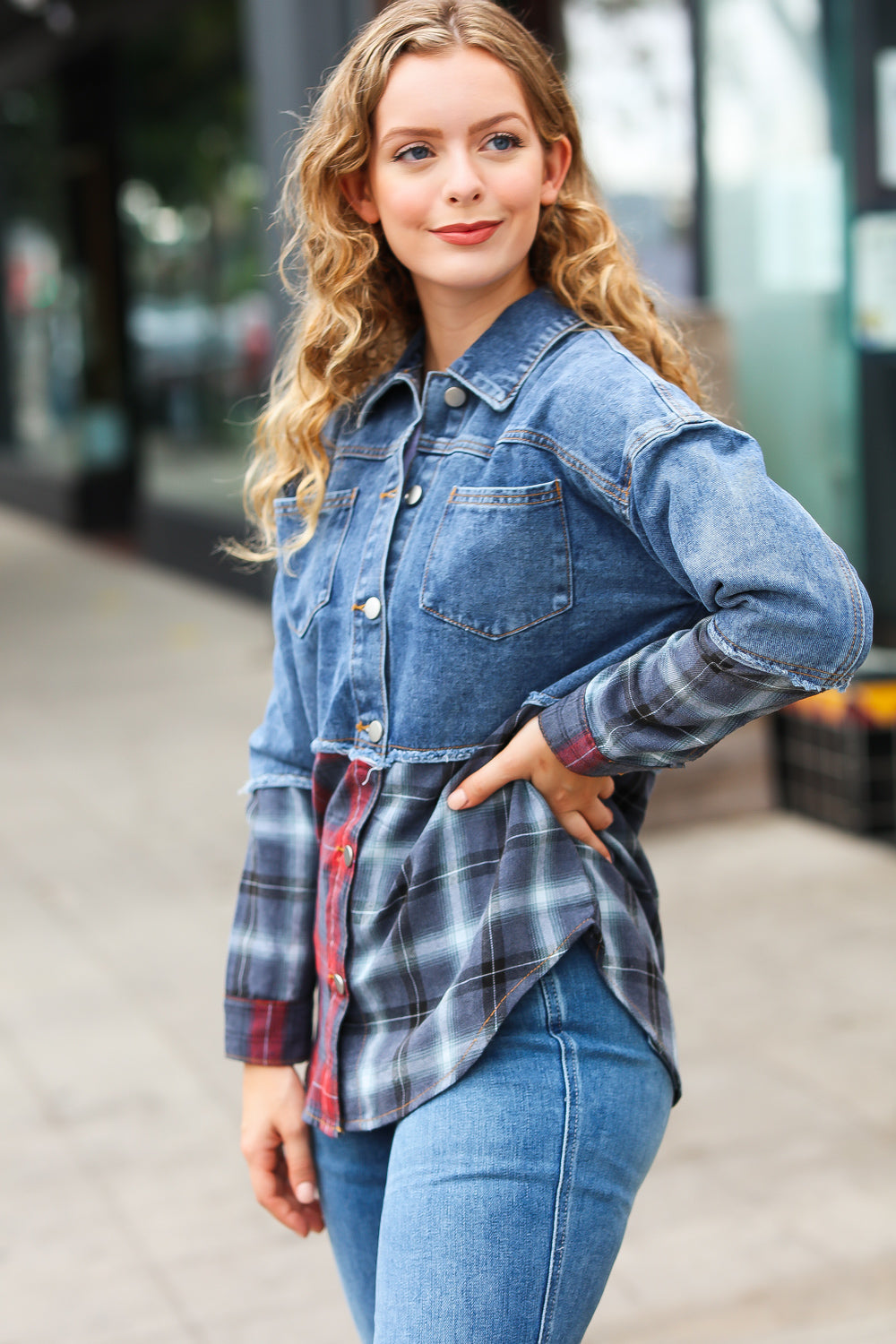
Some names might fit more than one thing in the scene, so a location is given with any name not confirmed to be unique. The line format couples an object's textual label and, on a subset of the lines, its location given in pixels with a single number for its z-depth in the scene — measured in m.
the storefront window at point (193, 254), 10.72
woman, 1.45
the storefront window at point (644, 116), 5.98
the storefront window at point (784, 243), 5.57
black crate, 5.14
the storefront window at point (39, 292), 14.06
